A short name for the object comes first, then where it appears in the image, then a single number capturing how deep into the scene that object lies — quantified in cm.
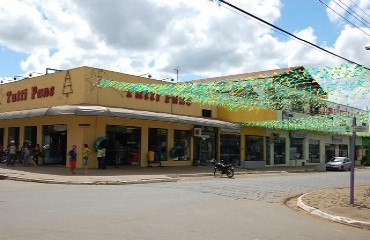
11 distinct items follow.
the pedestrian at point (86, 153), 2299
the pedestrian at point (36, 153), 2756
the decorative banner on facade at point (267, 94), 2076
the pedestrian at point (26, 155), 2716
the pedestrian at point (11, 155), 2608
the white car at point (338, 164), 4147
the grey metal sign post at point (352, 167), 1343
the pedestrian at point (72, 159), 2226
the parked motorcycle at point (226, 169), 2591
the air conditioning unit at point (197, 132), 3272
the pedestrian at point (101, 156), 2519
